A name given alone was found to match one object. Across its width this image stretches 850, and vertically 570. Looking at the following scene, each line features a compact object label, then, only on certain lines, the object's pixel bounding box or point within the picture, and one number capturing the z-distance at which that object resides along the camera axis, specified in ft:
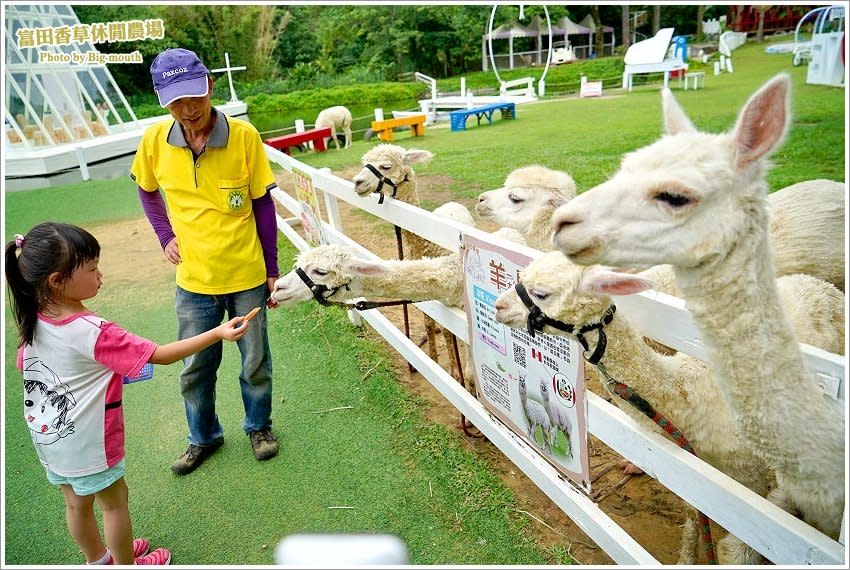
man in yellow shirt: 7.86
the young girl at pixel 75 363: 6.15
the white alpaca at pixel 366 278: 8.65
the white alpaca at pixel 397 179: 11.31
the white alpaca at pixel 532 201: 9.77
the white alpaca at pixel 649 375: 5.50
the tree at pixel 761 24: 69.05
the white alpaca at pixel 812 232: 8.34
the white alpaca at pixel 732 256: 3.89
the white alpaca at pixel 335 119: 46.93
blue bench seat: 50.14
